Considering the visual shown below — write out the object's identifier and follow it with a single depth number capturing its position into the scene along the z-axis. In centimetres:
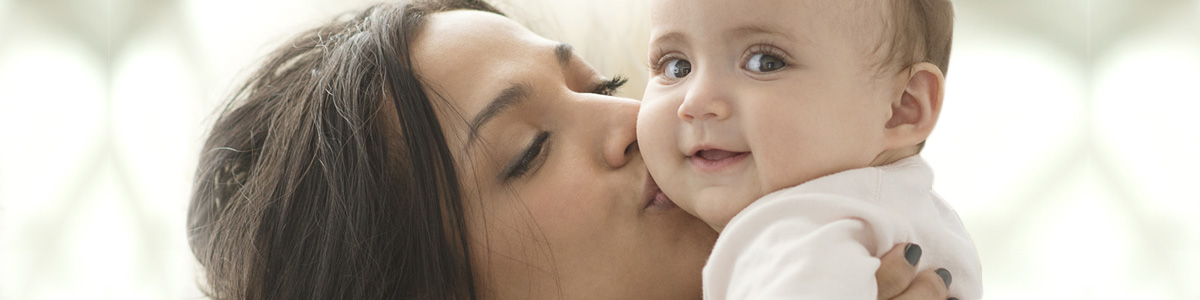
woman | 104
